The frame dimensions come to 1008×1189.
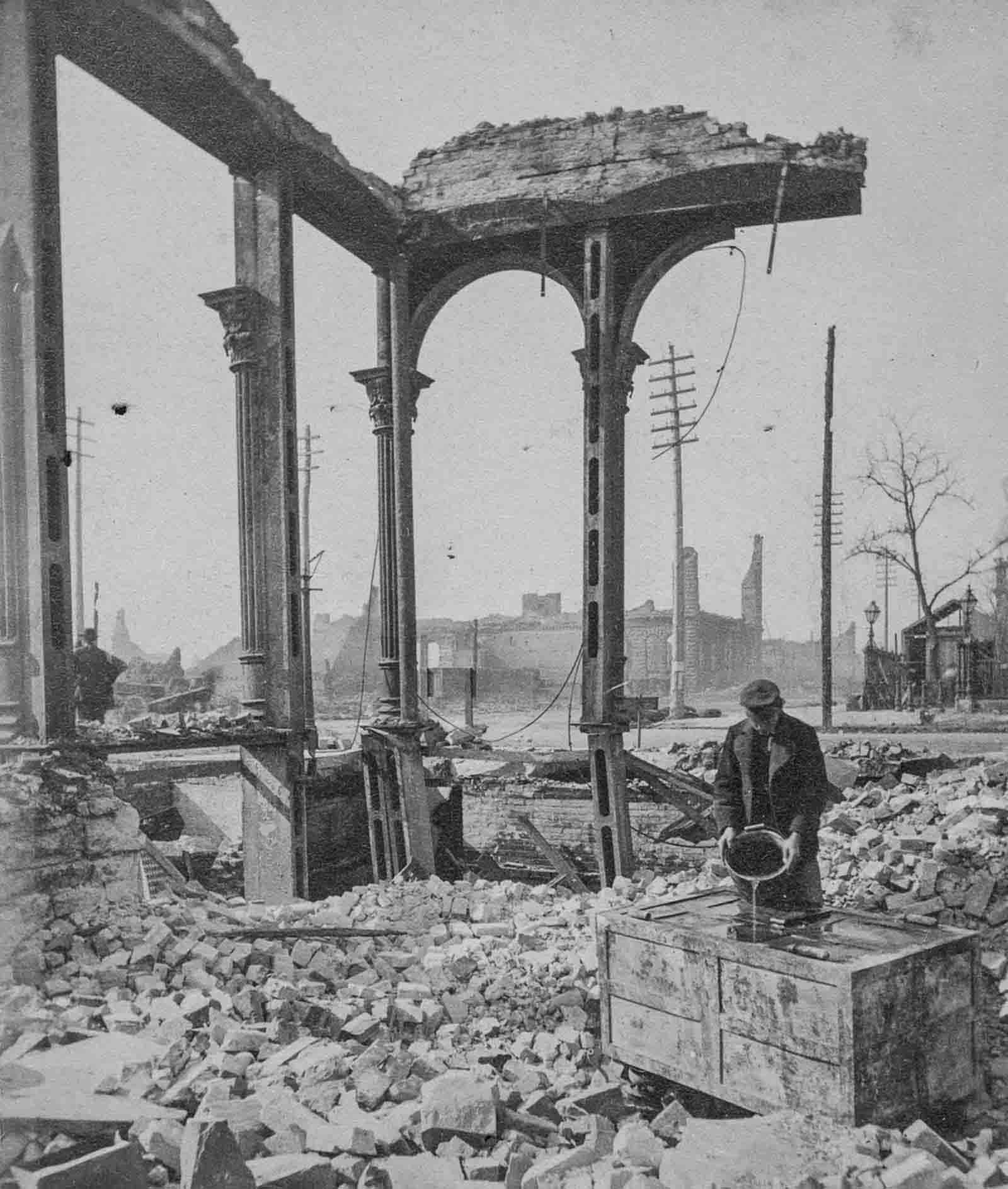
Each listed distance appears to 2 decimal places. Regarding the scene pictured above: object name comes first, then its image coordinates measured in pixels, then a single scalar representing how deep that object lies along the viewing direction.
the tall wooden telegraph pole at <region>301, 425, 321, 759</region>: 9.40
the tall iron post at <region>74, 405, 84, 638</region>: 27.80
